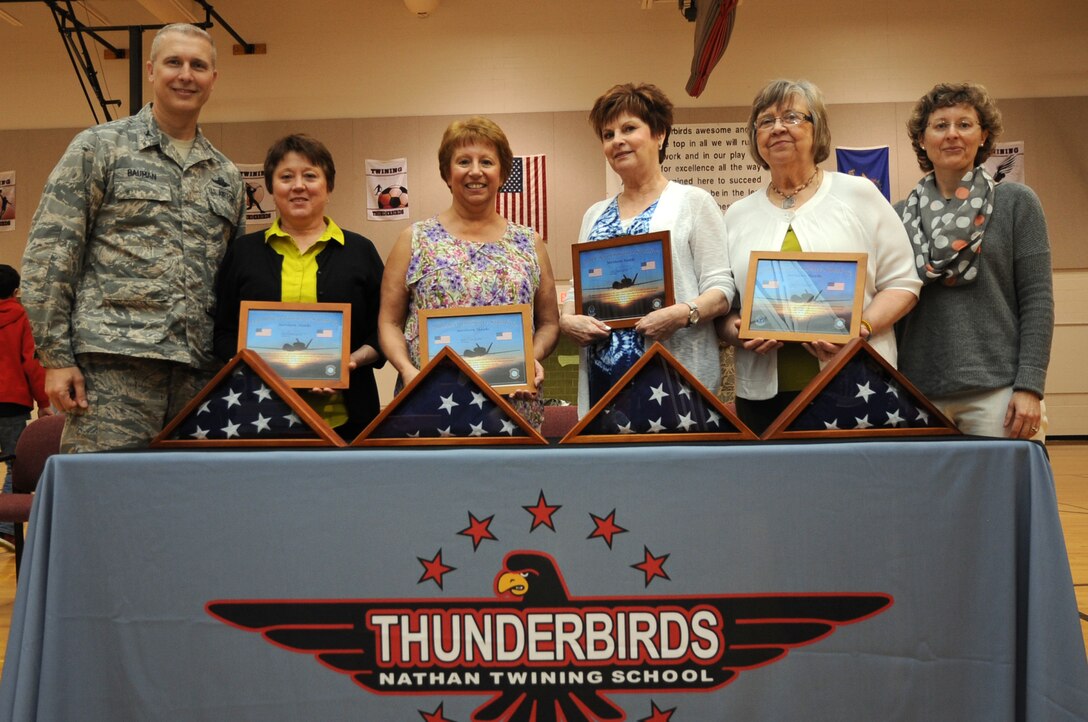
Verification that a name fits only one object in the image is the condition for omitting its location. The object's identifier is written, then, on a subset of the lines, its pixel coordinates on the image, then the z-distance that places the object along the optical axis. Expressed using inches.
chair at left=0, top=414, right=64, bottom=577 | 148.5
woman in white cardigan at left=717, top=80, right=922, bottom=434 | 82.7
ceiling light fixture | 352.5
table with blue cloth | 59.7
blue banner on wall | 357.7
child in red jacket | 209.8
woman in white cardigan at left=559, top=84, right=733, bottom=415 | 85.4
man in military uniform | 84.3
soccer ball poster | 374.9
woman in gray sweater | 86.0
